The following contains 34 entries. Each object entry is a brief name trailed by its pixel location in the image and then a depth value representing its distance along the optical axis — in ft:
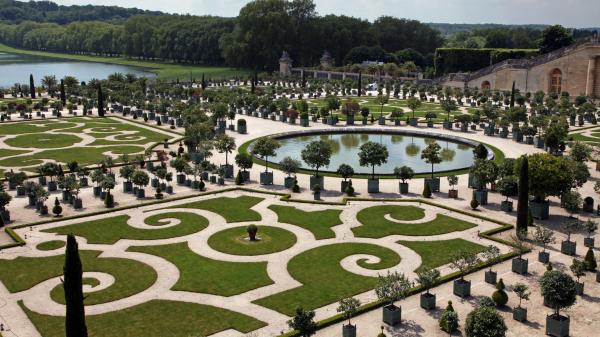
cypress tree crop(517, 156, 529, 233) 127.85
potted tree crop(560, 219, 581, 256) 117.80
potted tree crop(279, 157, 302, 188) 167.43
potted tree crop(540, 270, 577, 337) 87.45
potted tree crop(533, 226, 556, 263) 113.50
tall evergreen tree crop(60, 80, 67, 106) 337.97
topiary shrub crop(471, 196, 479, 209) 145.67
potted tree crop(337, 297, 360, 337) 86.53
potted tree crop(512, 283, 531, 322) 92.43
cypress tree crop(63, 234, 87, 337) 75.61
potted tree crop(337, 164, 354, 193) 162.81
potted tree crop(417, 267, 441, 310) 95.96
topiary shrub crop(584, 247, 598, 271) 109.70
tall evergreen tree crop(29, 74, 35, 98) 369.91
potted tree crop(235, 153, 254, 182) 174.40
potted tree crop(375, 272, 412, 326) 91.18
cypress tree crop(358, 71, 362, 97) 381.60
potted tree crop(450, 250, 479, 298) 100.78
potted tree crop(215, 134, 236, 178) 189.26
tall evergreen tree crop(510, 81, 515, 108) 293.98
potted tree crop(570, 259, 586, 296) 101.04
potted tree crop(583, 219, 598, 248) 120.57
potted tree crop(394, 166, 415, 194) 161.27
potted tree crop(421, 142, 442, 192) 172.24
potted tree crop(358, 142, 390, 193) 166.61
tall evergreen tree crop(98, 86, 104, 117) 297.94
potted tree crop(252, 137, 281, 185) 181.27
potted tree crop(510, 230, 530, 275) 109.40
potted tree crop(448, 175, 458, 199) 157.17
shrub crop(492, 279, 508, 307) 96.81
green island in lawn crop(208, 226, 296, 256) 121.08
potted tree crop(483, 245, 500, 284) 105.91
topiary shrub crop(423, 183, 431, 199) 156.97
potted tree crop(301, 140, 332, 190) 168.76
